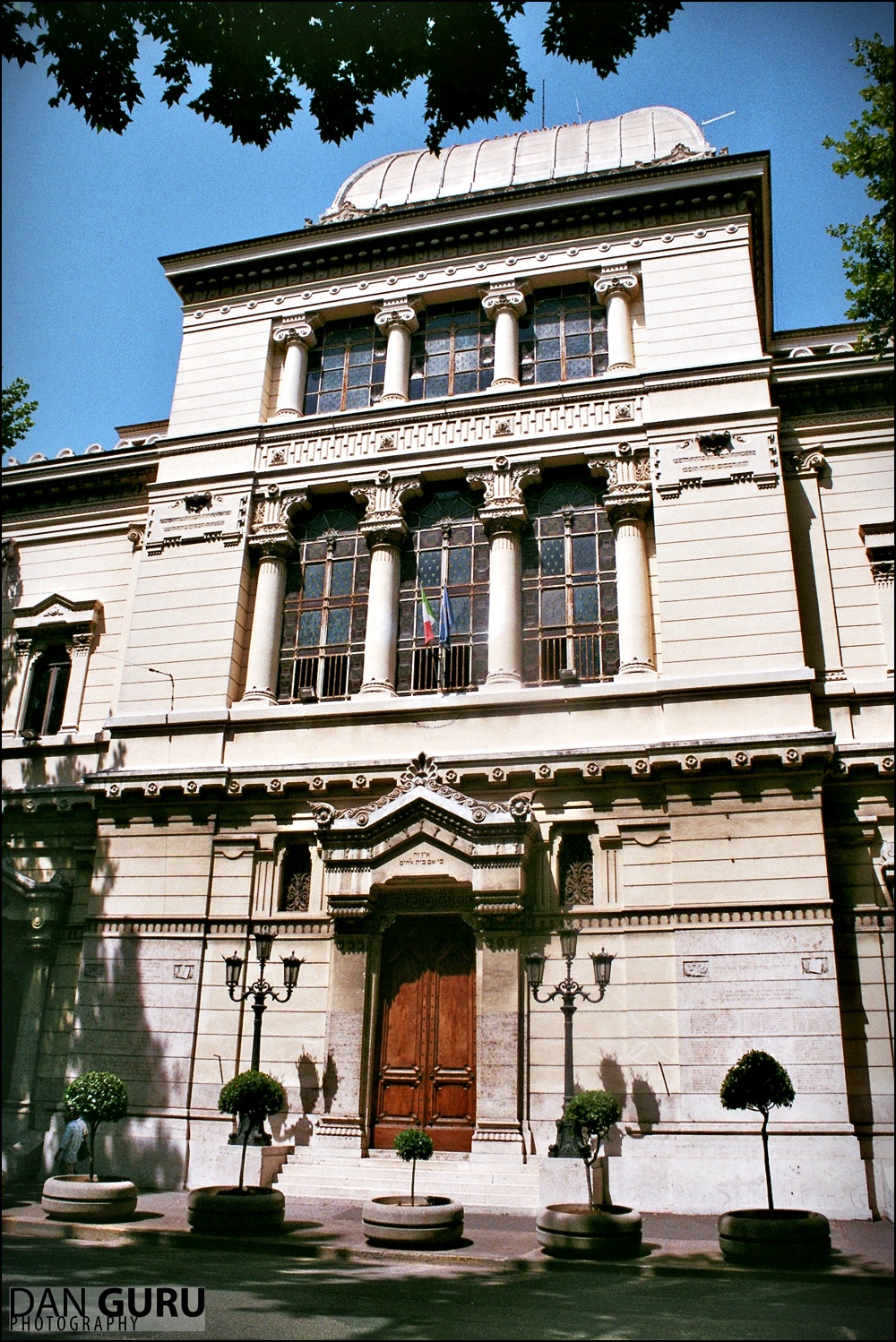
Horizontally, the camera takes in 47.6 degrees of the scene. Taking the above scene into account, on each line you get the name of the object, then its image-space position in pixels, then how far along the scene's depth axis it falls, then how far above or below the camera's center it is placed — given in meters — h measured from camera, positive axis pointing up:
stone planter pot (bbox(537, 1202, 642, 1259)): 12.34 -1.94
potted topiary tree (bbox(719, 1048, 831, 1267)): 11.88 -1.86
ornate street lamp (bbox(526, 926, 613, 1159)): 15.05 +1.11
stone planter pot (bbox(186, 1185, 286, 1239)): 13.67 -1.99
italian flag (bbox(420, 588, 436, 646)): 21.12 +8.50
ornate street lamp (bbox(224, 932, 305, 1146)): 16.45 +1.18
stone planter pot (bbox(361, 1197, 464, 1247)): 12.66 -1.92
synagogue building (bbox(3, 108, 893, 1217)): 17.33 +6.79
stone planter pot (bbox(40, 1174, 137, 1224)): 14.39 -1.97
